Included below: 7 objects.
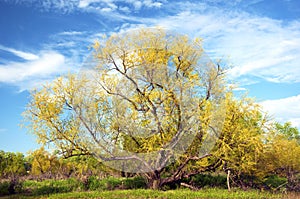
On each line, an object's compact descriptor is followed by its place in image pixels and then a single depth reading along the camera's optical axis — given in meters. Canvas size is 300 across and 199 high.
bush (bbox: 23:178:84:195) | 13.92
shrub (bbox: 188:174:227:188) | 15.86
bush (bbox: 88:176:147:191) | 14.93
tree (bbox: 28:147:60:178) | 23.01
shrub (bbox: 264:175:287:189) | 16.50
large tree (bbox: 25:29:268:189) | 13.98
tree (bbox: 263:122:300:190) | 15.73
